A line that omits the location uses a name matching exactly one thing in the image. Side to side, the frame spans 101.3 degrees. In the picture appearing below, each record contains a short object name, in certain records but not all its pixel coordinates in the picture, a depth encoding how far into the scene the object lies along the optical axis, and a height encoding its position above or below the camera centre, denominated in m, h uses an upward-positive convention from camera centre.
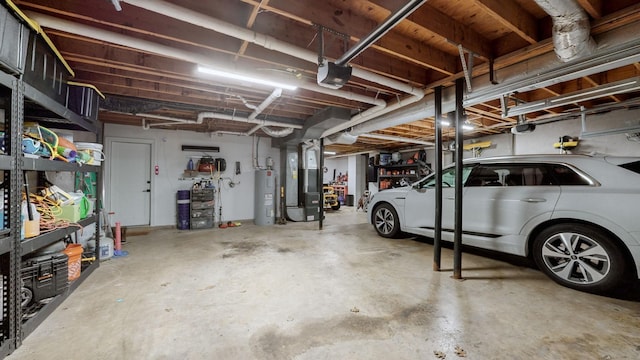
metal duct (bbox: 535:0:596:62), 1.67 +1.06
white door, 5.61 -0.05
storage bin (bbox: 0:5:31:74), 1.55 +0.86
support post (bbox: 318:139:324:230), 5.79 +0.10
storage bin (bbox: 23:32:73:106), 1.92 +0.90
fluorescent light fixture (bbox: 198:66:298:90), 2.60 +1.07
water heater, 6.33 -0.42
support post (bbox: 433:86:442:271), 3.09 +0.00
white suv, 2.37 -0.32
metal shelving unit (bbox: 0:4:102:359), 1.63 +0.10
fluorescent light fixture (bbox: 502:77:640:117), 2.85 +1.08
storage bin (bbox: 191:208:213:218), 5.77 -0.72
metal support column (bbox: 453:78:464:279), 2.86 -0.18
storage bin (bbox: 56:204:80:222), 2.55 -0.33
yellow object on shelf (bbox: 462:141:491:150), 6.71 +0.97
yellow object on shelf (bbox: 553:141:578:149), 4.90 +0.72
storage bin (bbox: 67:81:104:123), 2.67 +0.84
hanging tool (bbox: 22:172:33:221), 2.04 -0.22
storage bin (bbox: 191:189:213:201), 5.79 -0.31
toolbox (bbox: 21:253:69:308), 2.15 -0.84
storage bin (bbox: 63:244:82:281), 2.57 -0.80
